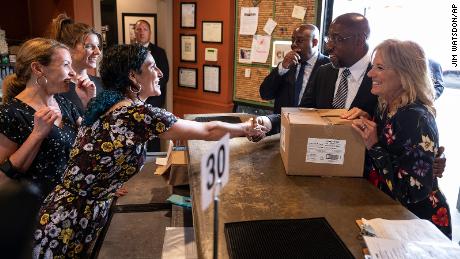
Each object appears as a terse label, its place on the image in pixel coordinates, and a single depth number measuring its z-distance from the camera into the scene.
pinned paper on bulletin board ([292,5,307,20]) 3.45
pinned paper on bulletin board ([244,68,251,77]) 4.02
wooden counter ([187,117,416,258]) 1.13
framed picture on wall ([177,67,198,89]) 4.57
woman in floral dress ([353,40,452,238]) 1.33
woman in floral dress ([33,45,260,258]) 1.50
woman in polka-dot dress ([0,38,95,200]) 1.68
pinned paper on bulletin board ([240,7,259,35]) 3.84
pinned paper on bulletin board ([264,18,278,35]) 3.70
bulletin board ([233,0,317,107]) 3.52
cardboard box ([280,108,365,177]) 1.47
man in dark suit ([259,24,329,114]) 2.66
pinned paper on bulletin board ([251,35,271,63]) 3.79
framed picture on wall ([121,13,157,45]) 5.02
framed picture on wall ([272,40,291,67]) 3.64
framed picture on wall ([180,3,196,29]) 4.36
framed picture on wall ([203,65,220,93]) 4.33
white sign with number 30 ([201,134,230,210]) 0.75
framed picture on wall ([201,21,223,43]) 4.16
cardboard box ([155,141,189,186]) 1.99
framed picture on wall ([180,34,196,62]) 4.45
